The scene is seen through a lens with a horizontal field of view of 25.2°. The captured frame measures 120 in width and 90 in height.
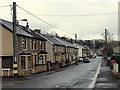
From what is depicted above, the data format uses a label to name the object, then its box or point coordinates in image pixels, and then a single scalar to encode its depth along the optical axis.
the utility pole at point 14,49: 28.08
